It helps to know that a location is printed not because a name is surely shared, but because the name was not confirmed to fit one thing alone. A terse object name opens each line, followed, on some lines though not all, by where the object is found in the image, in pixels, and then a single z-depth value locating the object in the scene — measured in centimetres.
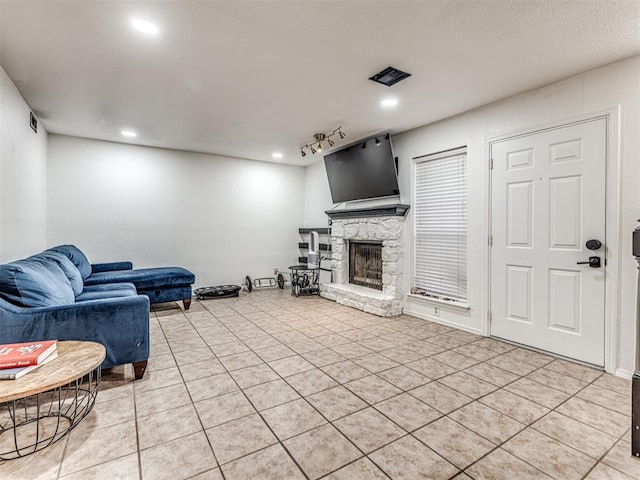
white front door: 268
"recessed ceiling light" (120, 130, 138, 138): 447
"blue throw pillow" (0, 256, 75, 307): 208
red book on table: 155
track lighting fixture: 441
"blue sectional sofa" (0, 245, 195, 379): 207
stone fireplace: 440
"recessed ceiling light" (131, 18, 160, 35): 211
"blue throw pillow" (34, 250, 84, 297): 308
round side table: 145
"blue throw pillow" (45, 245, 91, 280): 387
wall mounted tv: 447
